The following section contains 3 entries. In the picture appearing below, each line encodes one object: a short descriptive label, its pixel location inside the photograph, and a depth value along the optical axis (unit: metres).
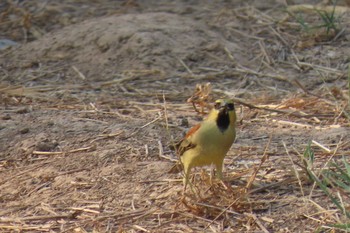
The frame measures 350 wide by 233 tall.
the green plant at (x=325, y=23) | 16.61
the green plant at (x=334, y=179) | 8.95
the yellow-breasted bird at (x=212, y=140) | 9.88
